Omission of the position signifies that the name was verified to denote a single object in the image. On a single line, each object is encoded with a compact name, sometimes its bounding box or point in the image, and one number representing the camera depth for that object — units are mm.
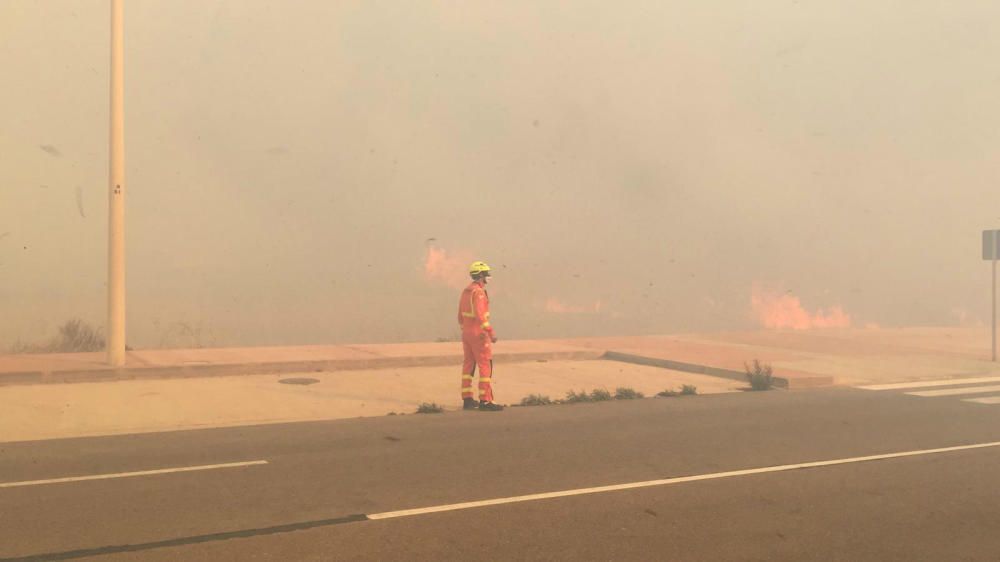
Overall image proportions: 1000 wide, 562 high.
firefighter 12422
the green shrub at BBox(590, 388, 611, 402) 13807
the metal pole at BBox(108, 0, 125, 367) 15219
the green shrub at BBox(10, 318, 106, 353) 18297
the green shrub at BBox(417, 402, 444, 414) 12305
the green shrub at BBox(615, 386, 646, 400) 14141
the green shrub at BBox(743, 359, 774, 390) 15469
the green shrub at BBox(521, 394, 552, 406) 13312
